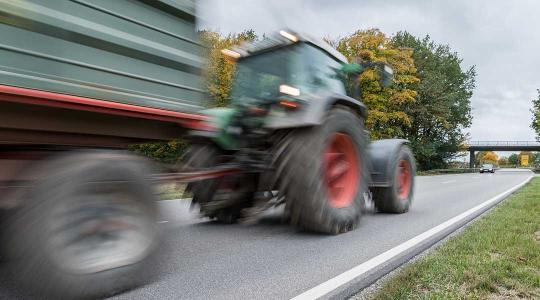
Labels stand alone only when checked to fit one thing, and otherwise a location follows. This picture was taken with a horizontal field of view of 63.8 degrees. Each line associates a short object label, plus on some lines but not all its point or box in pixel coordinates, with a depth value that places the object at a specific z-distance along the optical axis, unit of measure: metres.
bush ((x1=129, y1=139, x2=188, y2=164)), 3.62
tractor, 4.79
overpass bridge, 82.41
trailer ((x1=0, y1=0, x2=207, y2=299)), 2.44
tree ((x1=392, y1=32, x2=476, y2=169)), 40.94
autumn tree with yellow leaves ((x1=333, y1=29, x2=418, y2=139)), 32.81
